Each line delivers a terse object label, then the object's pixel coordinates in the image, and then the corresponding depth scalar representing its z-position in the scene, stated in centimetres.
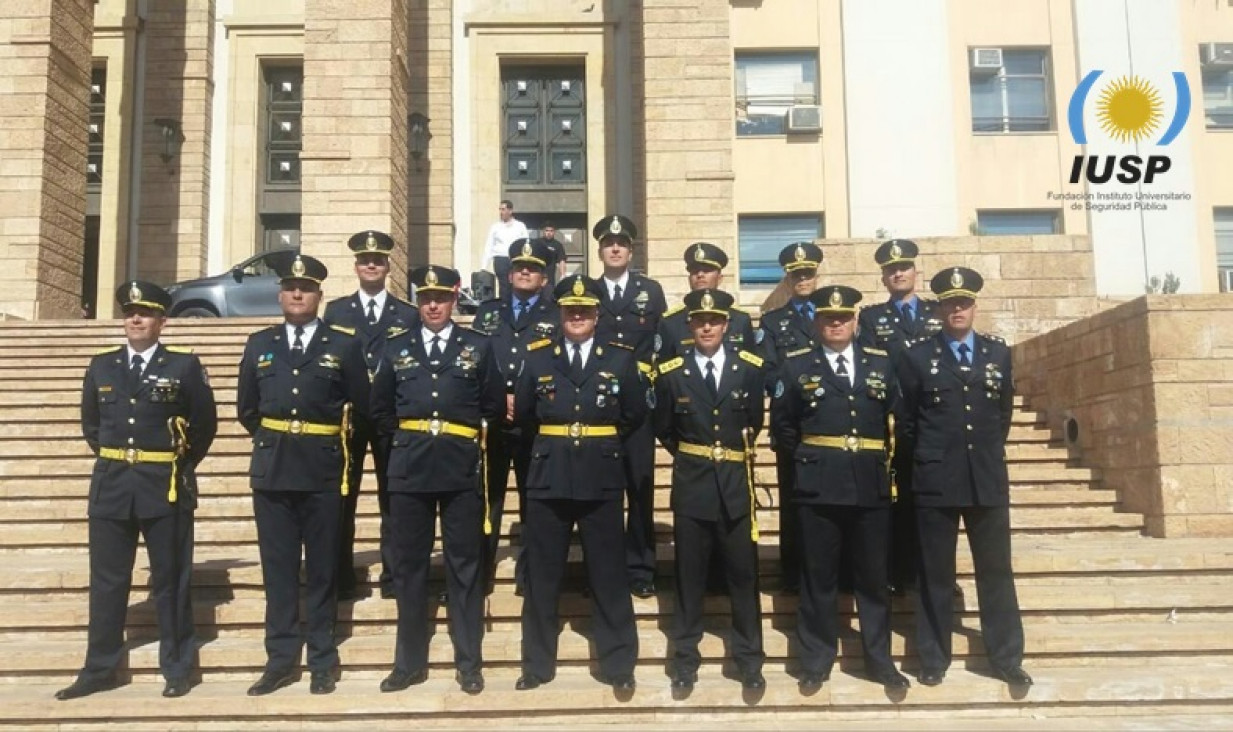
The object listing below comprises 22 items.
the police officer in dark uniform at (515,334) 572
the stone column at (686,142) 1445
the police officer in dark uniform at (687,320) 581
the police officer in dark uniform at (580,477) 508
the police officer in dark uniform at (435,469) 507
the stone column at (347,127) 1340
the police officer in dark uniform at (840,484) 502
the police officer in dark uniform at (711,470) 500
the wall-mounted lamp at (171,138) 1783
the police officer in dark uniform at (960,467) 509
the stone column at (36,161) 1348
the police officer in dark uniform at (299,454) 511
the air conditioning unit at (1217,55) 1745
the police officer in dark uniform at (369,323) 572
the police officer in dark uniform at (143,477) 509
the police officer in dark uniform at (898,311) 630
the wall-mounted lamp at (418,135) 1708
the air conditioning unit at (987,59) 1759
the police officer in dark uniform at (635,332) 567
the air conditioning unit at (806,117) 1750
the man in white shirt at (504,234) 1155
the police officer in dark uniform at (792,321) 585
